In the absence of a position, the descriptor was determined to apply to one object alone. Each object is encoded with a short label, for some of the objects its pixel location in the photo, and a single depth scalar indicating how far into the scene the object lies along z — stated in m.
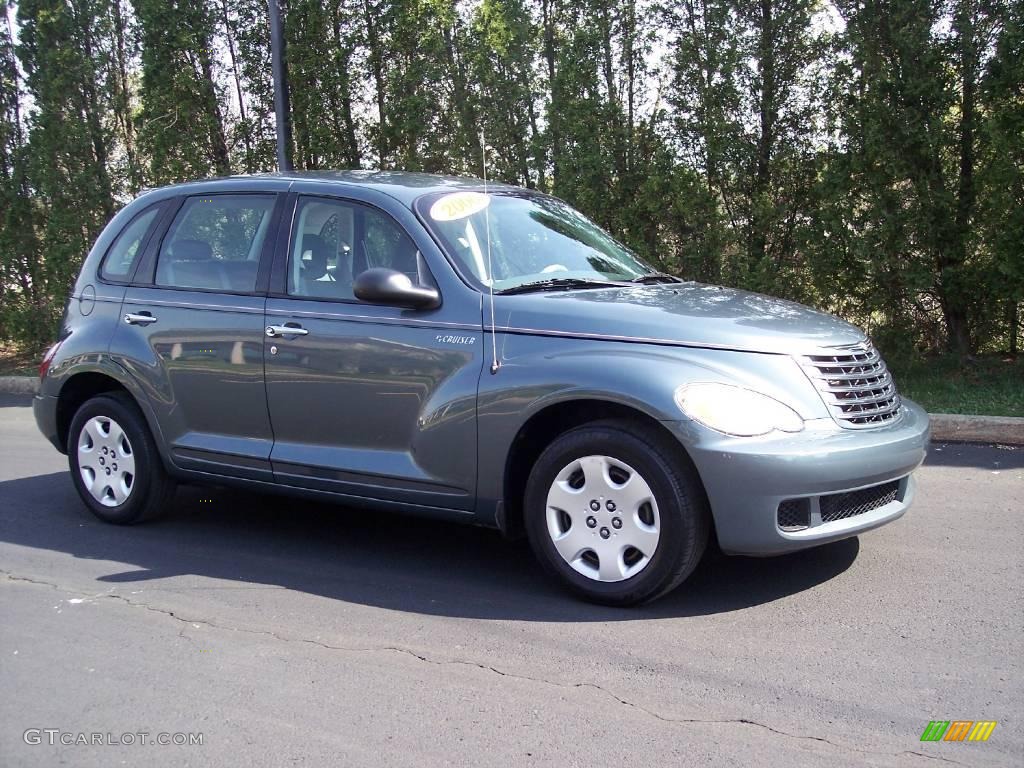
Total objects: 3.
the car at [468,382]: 4.11
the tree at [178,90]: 14.02
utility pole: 12.85
